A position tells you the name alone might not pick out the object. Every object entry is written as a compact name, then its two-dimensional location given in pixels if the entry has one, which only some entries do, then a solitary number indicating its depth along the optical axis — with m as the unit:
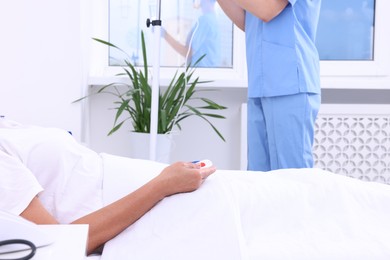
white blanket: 1.03
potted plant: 2.49
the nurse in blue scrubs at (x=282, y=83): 1.83
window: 2.93
